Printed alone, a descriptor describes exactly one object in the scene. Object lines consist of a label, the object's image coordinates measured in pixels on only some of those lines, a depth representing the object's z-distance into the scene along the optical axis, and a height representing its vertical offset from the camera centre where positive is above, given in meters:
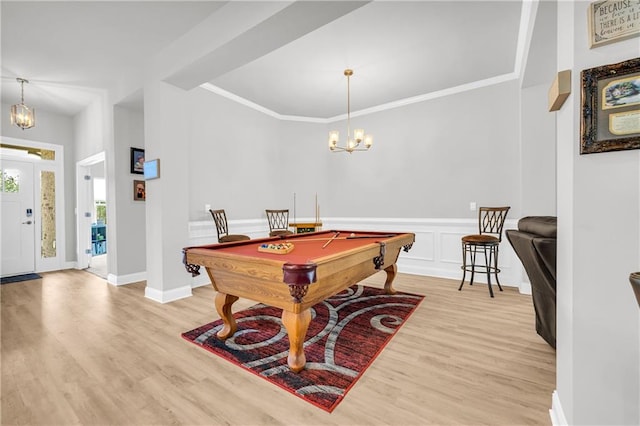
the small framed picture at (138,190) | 4.41 +0.35
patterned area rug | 1.73 -1.07
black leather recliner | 1.58 -0.33
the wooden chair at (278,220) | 5.12 -0.18
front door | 4.75 -0.09
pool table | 1.67 -0.42
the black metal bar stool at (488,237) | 3.52 -0.37
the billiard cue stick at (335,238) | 2.91 -0.31
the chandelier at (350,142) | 3.85 +1.02
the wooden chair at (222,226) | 3.92 -0.23
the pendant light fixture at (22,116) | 3.79 +1.35
